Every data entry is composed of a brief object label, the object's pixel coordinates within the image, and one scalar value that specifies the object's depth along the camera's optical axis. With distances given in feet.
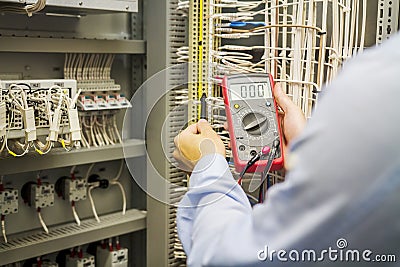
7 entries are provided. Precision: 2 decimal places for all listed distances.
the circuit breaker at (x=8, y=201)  5.65
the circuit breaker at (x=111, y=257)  6.53
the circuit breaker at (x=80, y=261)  6.28
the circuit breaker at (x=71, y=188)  6.26
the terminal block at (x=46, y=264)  6.07
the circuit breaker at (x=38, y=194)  5.95
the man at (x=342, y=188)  1.67
